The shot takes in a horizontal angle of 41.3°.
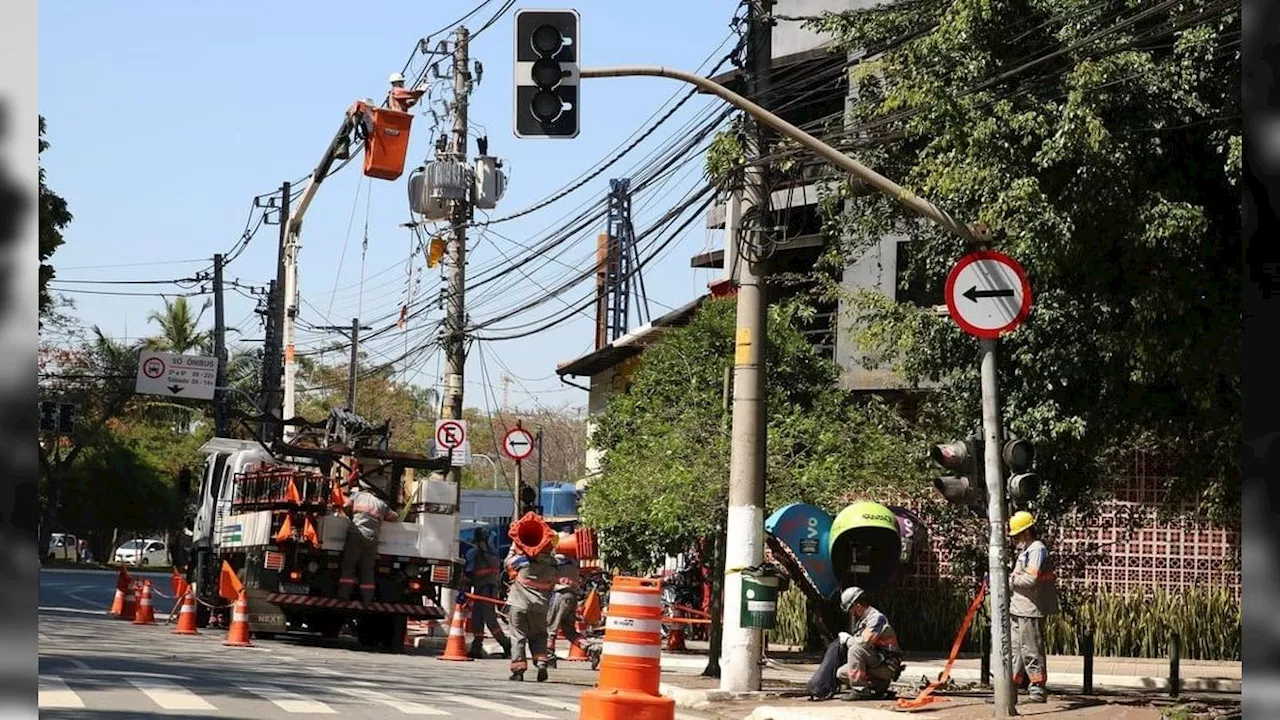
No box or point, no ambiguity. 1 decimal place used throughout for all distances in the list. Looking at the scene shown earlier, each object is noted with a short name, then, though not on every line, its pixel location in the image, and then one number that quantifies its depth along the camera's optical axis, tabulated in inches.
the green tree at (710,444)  876.0
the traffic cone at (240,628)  919.0
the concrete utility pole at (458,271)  1164.5
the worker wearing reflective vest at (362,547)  971.3
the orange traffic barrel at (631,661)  488.7
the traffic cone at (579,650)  900.0
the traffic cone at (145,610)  1137.4
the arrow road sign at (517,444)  1085.8
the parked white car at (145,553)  3537.9
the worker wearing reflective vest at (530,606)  749.9
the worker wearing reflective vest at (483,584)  1015.0
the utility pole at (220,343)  2284.7
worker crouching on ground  636.1
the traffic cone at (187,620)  1031.6
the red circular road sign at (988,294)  538.0
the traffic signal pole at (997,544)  557.0
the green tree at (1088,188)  600.1
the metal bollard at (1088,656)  689.6
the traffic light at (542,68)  534.3
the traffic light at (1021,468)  555.5
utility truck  965.2
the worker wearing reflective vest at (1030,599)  637.9
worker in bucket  1195.9
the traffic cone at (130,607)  1211.9
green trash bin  654.5
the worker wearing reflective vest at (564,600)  772.0
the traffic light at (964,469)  563.2
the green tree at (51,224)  1056.2
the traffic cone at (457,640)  940.6
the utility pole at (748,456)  661.3
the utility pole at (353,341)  2365.4
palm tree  2856.8
